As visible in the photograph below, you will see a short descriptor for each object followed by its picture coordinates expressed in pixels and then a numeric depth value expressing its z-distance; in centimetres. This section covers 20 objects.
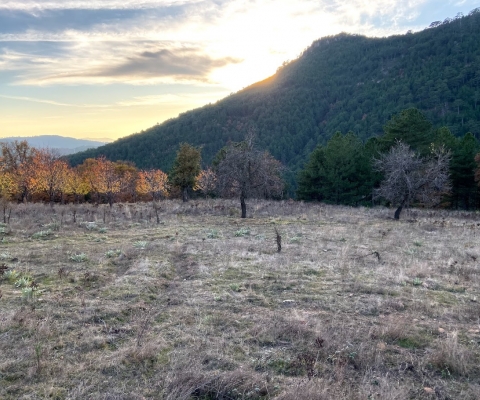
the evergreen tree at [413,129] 3725
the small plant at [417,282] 918
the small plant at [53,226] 1845
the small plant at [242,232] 1738
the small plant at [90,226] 1889
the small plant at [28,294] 768
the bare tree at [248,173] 2378
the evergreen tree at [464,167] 3688
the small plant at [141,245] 1387
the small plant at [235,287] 855
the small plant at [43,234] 1601
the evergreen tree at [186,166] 4238
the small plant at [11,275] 926
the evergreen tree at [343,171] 3841
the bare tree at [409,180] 2381
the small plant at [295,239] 1565
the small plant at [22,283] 866
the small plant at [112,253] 1219
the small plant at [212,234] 1671
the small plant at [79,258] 1145
